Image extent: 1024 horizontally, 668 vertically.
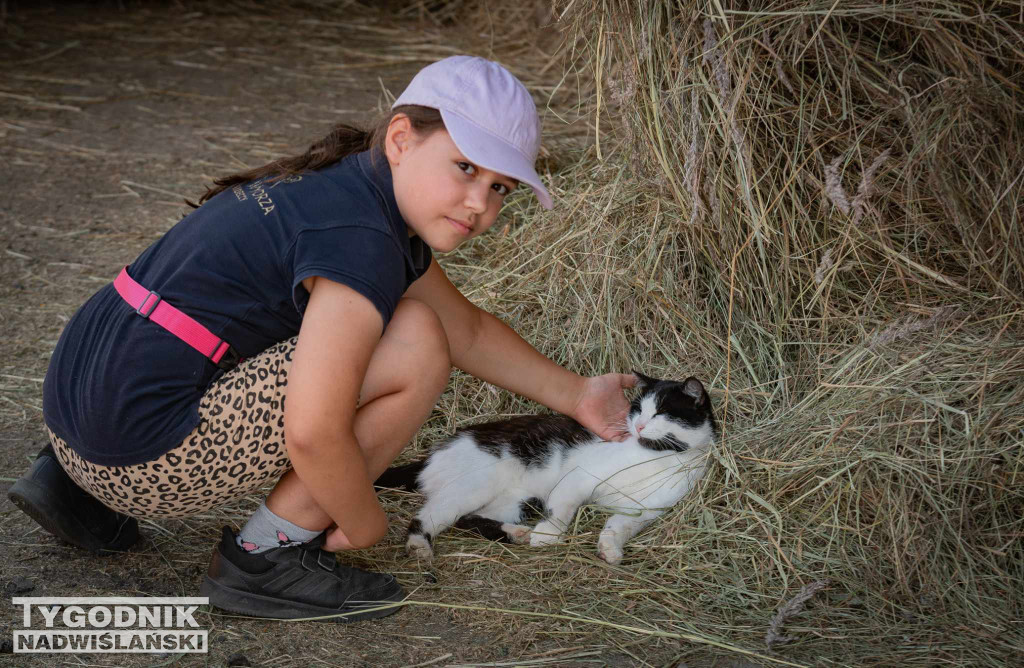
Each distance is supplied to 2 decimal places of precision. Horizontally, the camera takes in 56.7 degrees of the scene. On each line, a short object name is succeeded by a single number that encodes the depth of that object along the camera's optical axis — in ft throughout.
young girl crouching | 5.93
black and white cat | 7.96
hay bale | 6.80
